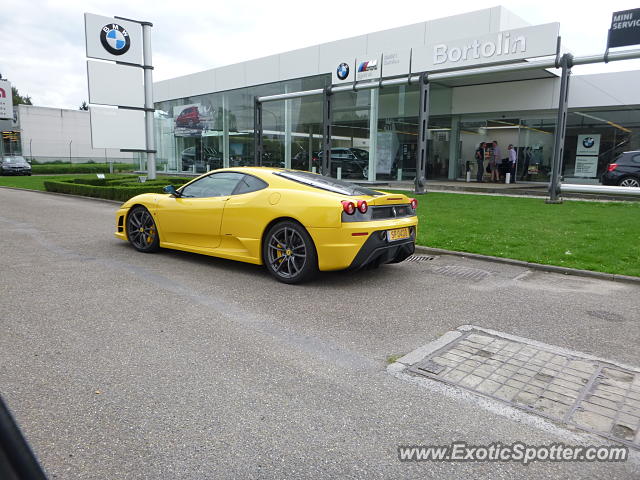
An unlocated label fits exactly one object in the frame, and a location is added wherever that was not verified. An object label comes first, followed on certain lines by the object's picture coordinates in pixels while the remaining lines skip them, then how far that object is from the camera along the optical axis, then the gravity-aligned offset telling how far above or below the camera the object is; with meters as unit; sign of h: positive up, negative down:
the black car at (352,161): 23.03 +0.48
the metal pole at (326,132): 18.55 +1.48
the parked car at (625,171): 15.59 +0.24
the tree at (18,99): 91.95 +12.90
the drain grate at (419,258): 7.51 -1.35
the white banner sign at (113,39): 18.92 +5.05
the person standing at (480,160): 23.33 +0.70
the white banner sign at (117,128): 19.59 +1.49
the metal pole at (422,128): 16.38 +1.52
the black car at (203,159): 30.62 +0.48
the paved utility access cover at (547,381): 2.88 -1.42
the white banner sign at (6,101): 44.42 +5.64
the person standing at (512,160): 22.00 +0.70
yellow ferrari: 5.63 -0.67
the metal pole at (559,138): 13.74 +1.12
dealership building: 18.47 +3.02
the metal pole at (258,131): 21.62 +1.68
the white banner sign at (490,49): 14.99 +4.17
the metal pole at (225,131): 29.77 +2.25
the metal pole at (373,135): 22.28 +1.70
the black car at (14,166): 34.94 -0.36
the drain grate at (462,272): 6.46 -1.36
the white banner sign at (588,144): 20.00 +1.38
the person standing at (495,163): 22.75 +0.56
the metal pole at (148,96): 20.25 +2.94
